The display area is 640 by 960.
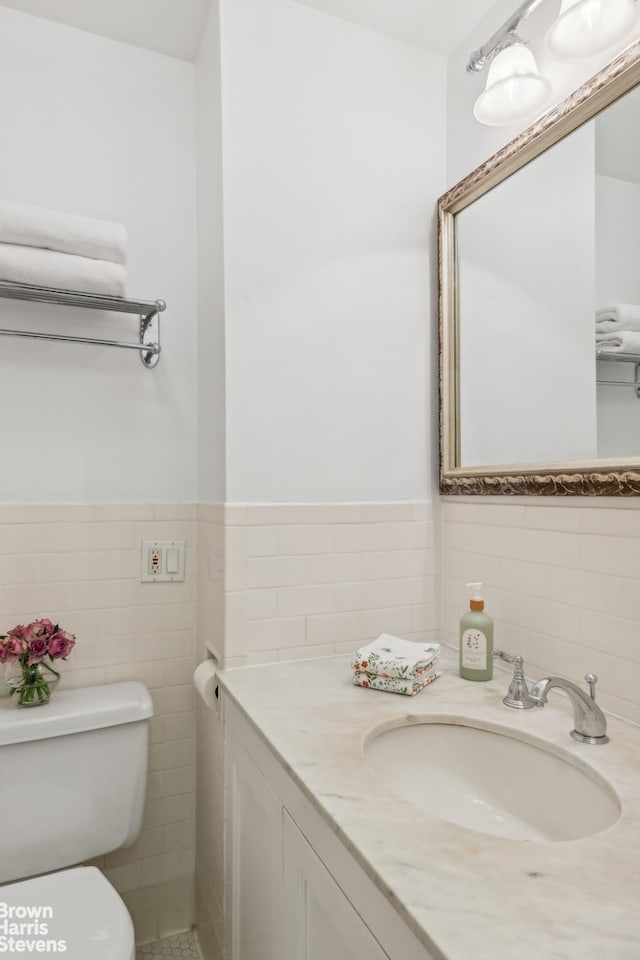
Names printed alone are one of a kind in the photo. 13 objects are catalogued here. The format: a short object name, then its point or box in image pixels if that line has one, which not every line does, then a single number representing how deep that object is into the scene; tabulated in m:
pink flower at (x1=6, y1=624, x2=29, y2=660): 1.32
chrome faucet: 0.95
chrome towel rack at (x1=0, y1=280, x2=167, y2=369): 1.38
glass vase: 1.35
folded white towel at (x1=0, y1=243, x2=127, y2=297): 1.32
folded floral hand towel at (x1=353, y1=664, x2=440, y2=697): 1.18
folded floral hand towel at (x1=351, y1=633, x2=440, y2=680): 1.19
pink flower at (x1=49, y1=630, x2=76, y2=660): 1.35
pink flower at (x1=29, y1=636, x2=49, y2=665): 1.35
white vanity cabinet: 0.69
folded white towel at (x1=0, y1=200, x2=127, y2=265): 1.31
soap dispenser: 1.25
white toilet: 1.13
